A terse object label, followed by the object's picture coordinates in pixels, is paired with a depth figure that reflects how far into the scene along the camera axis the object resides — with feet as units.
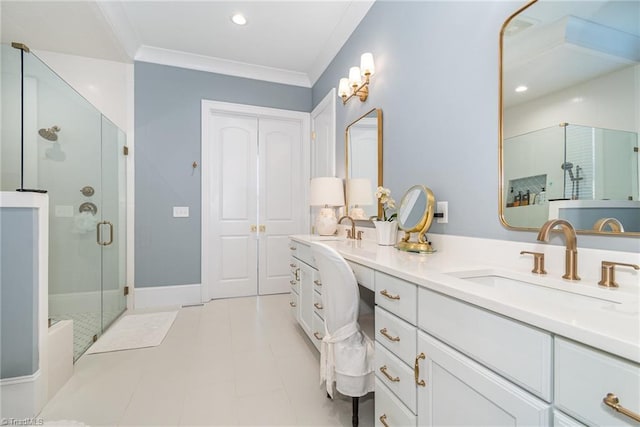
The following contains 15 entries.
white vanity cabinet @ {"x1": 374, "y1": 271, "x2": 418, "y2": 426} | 3.30
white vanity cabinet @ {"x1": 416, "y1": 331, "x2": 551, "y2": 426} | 2.08
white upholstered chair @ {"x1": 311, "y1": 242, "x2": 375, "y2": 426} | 4.20
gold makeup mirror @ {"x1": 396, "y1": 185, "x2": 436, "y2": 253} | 5.19
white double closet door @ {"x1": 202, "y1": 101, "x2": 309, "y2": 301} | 11.32
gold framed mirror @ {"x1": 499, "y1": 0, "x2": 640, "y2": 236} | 2.89
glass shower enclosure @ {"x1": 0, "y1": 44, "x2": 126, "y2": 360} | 5.52
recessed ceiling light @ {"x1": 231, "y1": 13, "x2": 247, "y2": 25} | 8.55
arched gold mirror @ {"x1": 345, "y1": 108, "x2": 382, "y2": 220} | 7.37
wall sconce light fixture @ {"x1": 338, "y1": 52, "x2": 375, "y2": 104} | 7.39
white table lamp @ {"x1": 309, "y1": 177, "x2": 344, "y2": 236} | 8.92
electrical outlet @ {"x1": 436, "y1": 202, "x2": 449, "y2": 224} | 5.16
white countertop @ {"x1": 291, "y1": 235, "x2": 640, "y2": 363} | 1.69
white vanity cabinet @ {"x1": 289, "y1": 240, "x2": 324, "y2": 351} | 6.34
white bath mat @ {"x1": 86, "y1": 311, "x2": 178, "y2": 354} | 7.29
